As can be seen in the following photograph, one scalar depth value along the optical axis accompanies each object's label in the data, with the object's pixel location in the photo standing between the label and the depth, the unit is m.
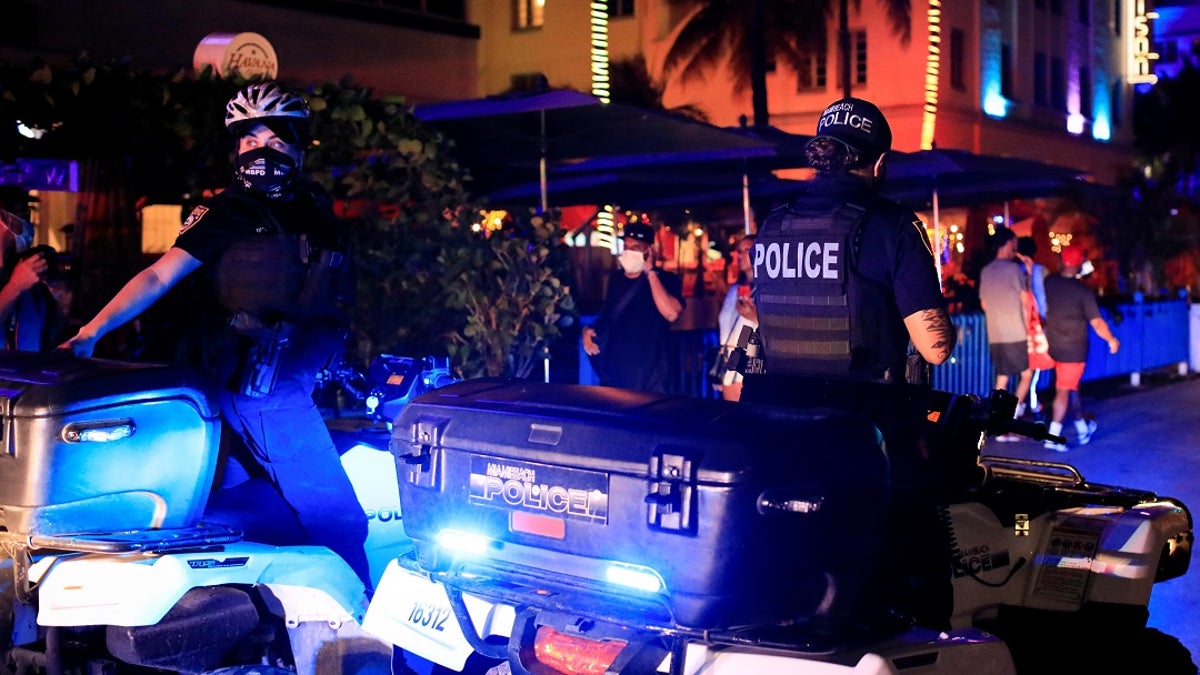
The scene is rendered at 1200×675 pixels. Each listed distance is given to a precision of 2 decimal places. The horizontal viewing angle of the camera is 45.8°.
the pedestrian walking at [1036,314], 12.40
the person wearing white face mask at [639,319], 8.91
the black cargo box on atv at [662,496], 3.09
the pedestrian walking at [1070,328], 12.30
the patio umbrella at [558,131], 10.34
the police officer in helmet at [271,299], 4.32
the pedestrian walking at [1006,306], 12.05
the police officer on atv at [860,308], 3.92
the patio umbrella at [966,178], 14.53
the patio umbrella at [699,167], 12.35
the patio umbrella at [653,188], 14.08
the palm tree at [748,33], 38.09
